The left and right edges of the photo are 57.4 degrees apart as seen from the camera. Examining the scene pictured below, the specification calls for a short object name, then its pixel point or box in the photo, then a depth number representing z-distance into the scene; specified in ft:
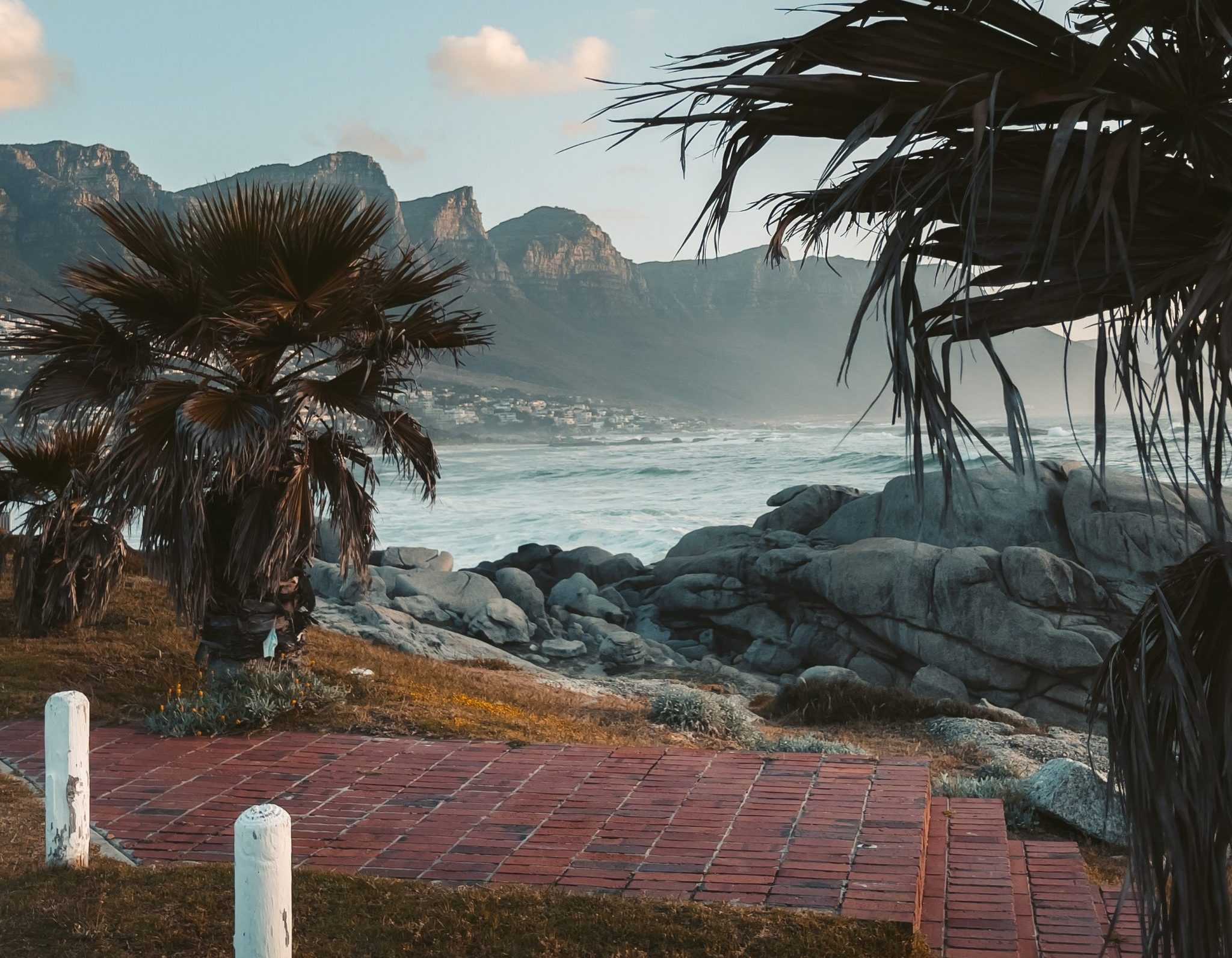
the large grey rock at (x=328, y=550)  82.38
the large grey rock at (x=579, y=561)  85.87
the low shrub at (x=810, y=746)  26.55
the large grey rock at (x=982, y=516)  68.90
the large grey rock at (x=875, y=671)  59.93
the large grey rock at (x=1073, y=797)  23.35
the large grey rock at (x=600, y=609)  72.59
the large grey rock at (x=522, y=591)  71.46
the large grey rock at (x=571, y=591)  74.90
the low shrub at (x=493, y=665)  48.49
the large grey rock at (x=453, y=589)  68.13
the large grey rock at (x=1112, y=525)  63.87
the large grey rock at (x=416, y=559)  85.87
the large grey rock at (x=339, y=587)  64.69
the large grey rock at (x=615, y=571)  83.82
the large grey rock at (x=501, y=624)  63.62
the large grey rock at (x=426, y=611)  65.87
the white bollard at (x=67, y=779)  14.76
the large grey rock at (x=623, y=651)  60.85
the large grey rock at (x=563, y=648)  62.23
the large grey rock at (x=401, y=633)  51.21
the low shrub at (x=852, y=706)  38.78
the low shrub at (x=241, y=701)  23.62
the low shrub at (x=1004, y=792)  24.02
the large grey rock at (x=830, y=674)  48.73
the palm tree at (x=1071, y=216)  7.39
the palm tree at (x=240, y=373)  23.18
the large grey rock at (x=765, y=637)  63.31
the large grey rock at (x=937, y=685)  54.70
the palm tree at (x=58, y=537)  31.32
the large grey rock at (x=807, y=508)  82.74
